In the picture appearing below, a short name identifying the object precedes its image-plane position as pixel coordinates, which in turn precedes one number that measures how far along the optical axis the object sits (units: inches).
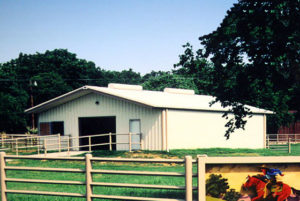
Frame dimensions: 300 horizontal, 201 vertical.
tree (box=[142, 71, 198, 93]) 2263.8
